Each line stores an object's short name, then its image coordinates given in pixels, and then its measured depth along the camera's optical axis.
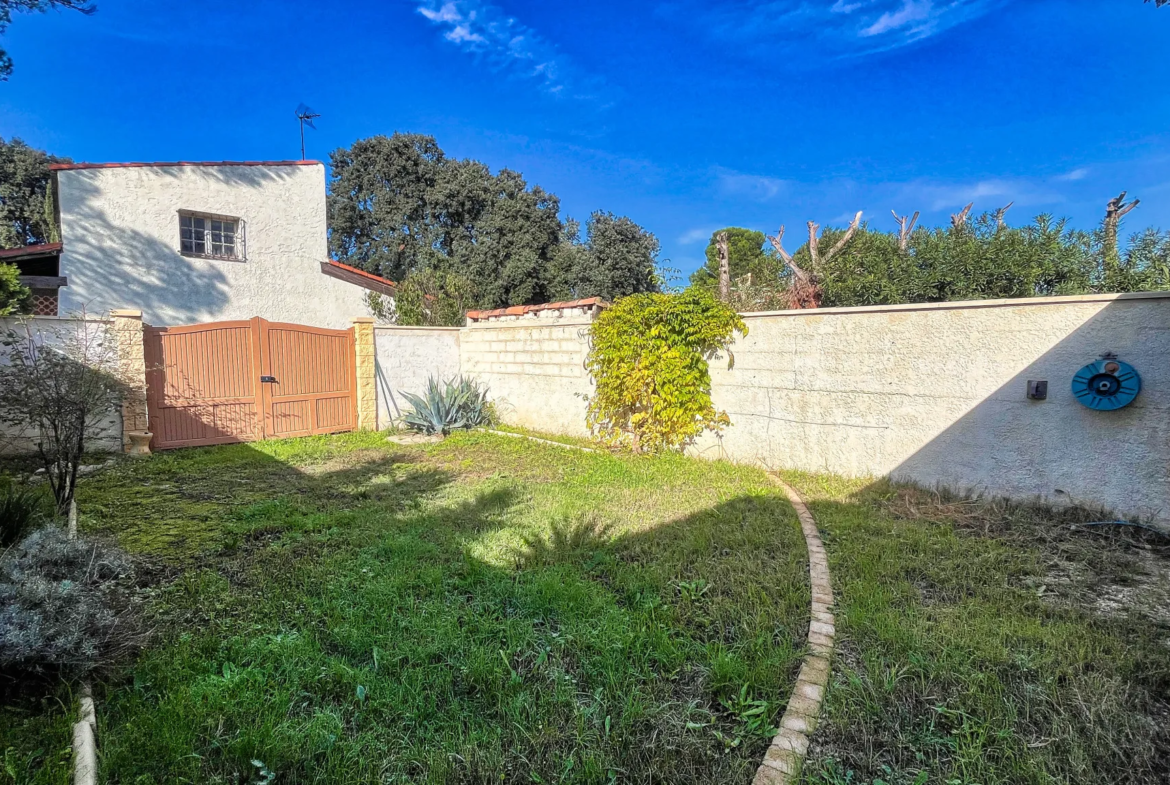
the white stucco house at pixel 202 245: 10.06
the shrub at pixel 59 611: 2.09
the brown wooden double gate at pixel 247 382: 7.67
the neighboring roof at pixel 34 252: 9.55
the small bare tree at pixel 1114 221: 8.65
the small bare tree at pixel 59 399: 4.43
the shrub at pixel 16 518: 3.40
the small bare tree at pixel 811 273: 9.52
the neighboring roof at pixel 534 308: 8.33
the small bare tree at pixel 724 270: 10.67
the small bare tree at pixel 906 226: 13.76
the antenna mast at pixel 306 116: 14.98
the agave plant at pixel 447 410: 9.08
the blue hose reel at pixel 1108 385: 4.11
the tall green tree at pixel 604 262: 23.61
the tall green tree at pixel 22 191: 20.62
